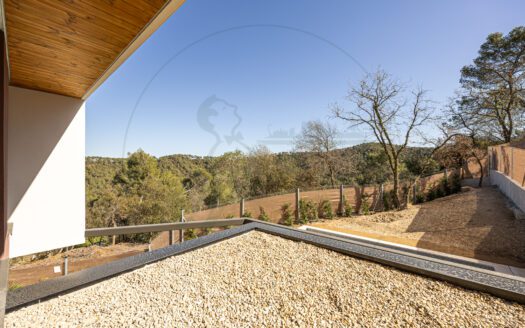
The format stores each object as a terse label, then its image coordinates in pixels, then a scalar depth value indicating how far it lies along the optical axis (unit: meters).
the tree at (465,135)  9.86
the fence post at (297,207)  7.22
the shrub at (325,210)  7.41
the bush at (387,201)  8.31
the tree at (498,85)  9.53
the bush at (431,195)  8.88
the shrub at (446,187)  8.96
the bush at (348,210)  7.58
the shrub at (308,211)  7.25
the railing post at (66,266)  4.02
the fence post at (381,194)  8.30
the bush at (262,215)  7.10
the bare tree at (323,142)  11.22
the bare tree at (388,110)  8.39
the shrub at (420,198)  8.87
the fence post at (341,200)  7.70
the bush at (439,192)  8.90
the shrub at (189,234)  6.25
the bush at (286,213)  7.17
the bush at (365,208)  7.83
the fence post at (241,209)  7.18
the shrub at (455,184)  8.99
